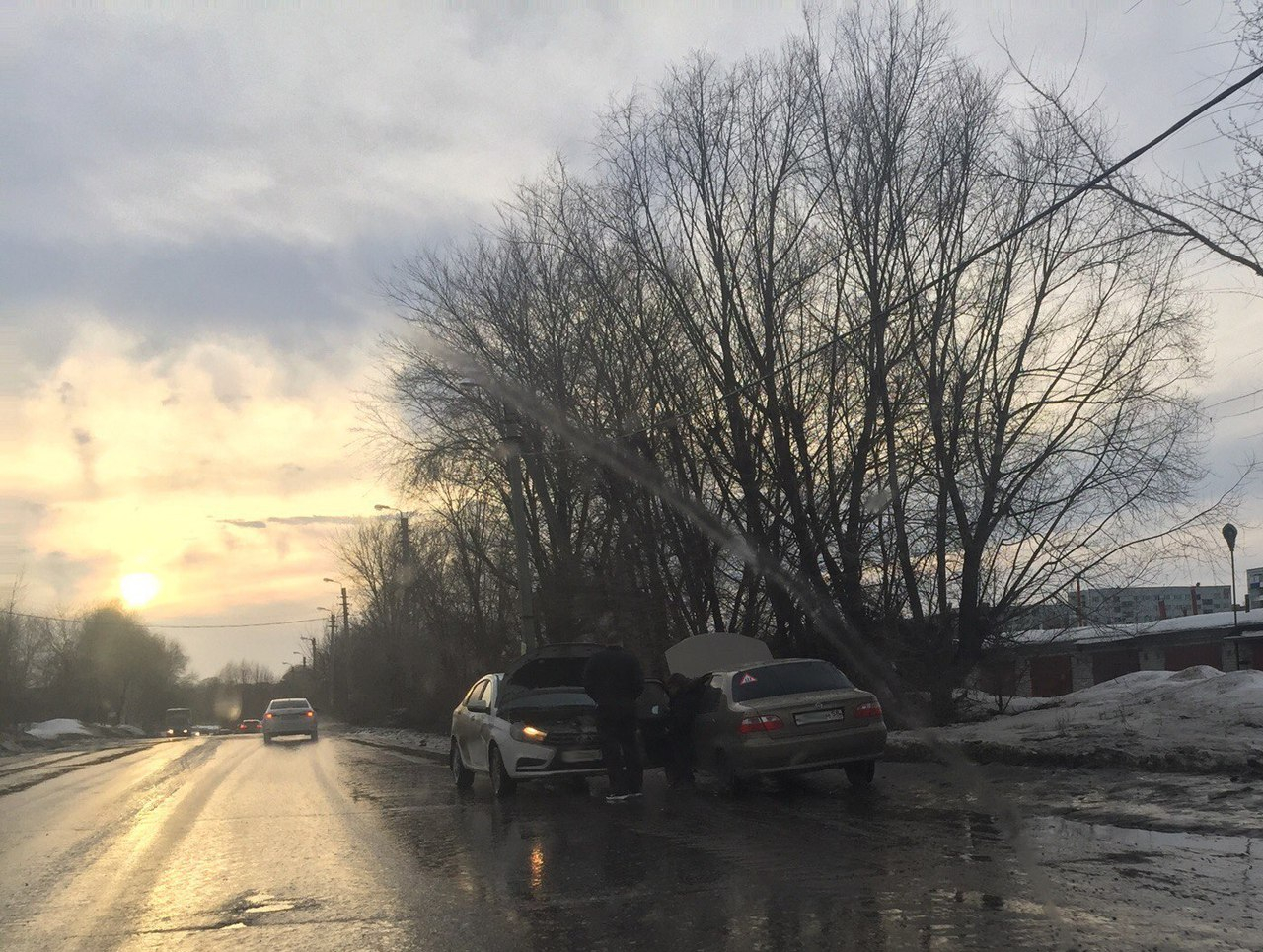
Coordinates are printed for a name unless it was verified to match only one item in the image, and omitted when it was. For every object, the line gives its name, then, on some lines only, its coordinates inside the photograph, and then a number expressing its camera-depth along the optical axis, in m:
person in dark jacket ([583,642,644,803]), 12.46
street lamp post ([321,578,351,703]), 76.38
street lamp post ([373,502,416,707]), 45.09
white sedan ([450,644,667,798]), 12.99
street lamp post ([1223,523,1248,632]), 20.77
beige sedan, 11.72
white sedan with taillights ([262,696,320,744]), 39.19
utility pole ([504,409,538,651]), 24.59
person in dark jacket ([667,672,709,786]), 13.43
